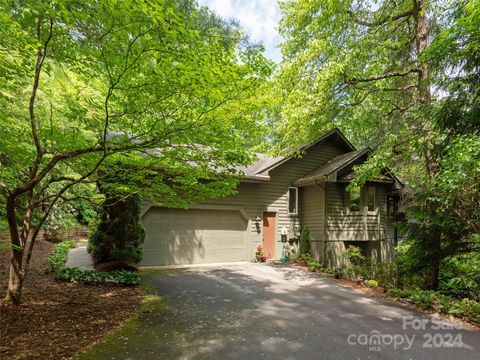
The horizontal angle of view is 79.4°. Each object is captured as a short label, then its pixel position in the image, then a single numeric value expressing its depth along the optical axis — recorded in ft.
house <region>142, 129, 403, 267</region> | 37.73
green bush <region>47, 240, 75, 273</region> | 28.17
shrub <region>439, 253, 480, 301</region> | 24.53
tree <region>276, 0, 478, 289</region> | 25.41
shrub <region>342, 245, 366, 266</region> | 37.91
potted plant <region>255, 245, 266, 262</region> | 41.55
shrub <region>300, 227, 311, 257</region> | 42.36
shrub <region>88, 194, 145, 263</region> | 30.27
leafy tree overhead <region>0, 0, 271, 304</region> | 11.75
